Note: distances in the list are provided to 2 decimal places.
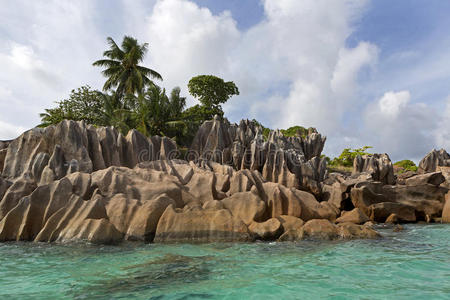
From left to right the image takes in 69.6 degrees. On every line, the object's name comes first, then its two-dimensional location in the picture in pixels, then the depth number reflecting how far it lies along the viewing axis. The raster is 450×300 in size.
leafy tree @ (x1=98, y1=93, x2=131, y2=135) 30.42
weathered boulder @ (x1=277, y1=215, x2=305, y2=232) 12.31
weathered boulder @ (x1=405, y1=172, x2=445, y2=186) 21.59
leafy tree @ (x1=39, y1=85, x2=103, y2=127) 35.16
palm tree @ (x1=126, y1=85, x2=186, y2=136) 31.72
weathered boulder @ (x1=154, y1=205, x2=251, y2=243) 11.24
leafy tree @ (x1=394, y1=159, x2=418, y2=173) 47.74
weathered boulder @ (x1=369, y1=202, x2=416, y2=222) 18.77
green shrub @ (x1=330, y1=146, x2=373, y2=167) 46.69
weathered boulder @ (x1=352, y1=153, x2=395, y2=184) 27.22
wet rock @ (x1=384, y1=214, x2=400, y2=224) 18.39
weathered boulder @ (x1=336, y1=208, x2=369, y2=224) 16.00
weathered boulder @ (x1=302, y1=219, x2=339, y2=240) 11.88
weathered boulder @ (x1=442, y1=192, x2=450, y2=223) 19.00
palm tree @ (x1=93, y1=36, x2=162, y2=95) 40.34
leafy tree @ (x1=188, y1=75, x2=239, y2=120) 45.75
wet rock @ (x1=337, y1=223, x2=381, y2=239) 12.02
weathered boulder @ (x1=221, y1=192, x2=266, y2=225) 12.94
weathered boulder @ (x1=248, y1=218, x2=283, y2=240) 11.77
